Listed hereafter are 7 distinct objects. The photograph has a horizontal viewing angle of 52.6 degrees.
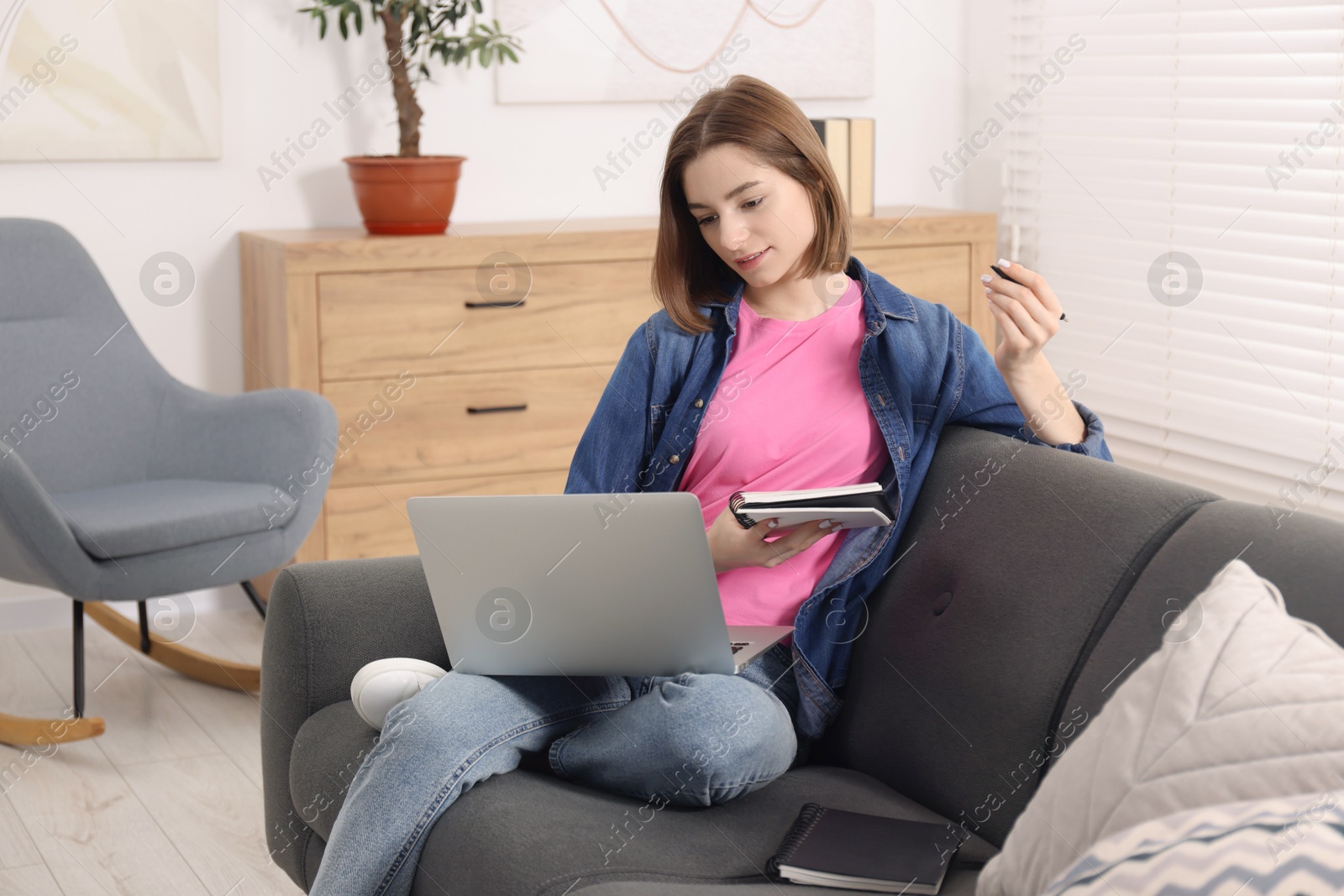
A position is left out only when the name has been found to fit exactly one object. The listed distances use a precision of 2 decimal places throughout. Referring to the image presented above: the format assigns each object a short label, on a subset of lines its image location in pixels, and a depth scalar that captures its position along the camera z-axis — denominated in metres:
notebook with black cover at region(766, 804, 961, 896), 1.33
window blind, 2.88
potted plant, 3.24
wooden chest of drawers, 3.14
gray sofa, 1.36
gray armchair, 2.66
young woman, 1.55
